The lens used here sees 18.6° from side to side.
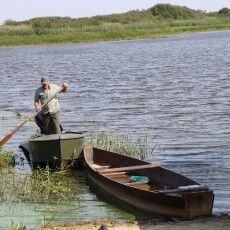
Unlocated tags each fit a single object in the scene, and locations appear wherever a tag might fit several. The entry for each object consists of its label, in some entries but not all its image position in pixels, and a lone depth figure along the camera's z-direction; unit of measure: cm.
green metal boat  1445
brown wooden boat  1049
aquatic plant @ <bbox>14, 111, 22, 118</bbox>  2455
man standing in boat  1518
